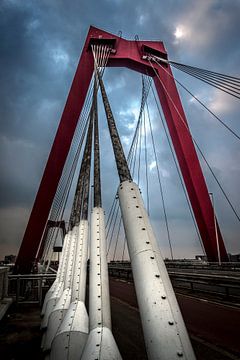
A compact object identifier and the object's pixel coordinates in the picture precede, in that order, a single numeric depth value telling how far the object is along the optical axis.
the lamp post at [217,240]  16.85
